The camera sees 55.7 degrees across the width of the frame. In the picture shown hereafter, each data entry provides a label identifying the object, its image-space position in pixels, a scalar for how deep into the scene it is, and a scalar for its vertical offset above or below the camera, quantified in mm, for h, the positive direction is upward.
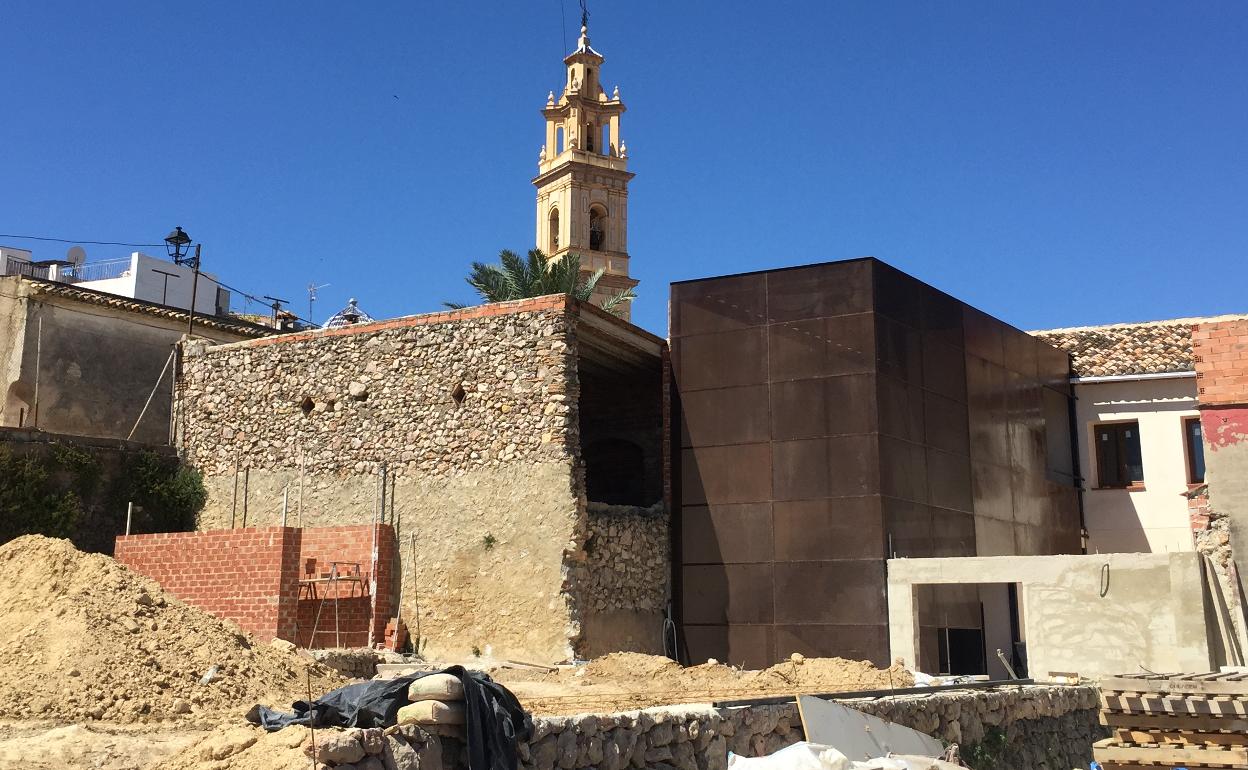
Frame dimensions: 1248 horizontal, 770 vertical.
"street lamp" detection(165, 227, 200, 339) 35062 +9838
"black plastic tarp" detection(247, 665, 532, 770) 6867 -804
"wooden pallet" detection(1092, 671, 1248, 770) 10281 -1274
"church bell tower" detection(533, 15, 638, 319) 47719 +16248
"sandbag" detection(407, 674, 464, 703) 7074 -666
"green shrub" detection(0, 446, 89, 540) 19594 +1277
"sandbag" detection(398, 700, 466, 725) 6934 -796
